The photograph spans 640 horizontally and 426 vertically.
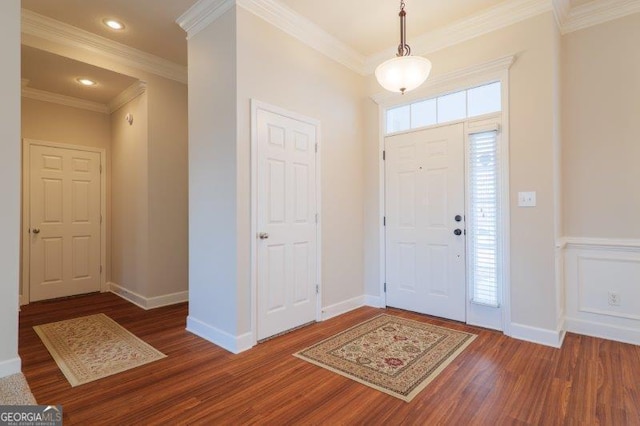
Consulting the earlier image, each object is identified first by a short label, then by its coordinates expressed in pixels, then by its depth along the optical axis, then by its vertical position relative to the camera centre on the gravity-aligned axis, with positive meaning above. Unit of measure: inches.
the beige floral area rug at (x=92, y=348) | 96.3 -45.1
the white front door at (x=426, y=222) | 135.3 -3.0
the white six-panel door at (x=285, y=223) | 118.1 -2.9
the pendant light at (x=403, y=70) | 95.4 +42.6
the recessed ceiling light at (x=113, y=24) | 129.9 +76.5
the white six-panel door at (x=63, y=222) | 174.7 -3.8
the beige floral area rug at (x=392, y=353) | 90.2 -44.8
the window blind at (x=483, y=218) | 126.5 -1.3
